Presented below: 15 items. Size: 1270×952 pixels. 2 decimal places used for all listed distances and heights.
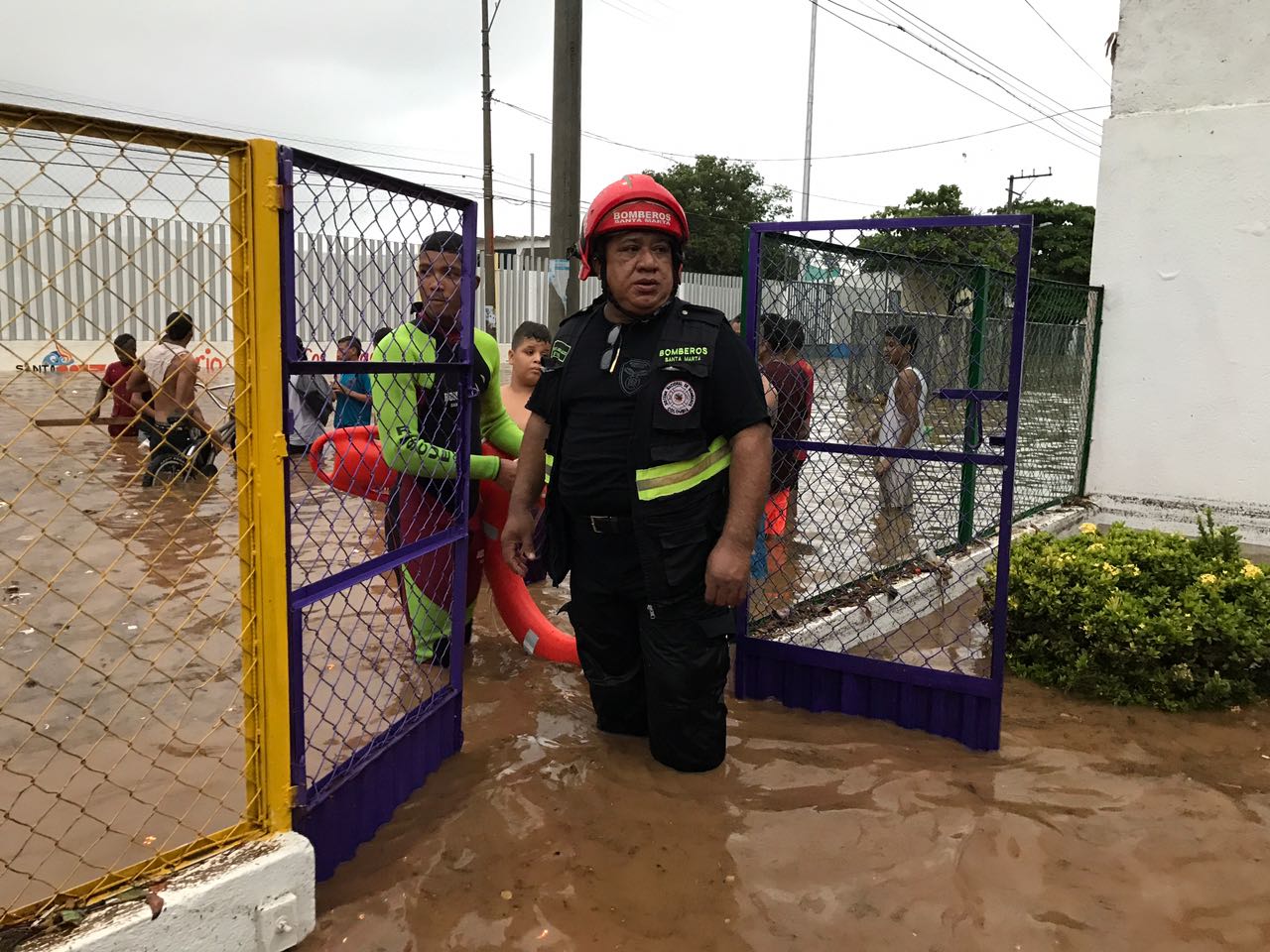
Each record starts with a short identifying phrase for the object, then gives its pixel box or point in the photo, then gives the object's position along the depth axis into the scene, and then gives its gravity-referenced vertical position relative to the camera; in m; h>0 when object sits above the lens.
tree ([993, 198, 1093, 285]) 34.97 +4.25
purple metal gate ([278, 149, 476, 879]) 2.51 -0.69
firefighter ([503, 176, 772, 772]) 3.05 -0.42
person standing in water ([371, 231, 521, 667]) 3.38 -0.36
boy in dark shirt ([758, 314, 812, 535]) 4.36 -0.26
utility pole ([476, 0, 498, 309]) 17.72 +3.12
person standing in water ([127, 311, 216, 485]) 6.78 -0.54
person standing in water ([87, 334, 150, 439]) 7.26 -0.47
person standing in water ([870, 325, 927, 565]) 4.79 -0.37
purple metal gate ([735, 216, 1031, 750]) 3.69 -0.56
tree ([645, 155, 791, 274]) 33.38 +4.99
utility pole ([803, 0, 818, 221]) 28.78 +6.01
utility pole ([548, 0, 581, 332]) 8.49 +1.95
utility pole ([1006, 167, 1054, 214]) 47.72 +8.53
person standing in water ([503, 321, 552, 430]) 4.91 -0.16
